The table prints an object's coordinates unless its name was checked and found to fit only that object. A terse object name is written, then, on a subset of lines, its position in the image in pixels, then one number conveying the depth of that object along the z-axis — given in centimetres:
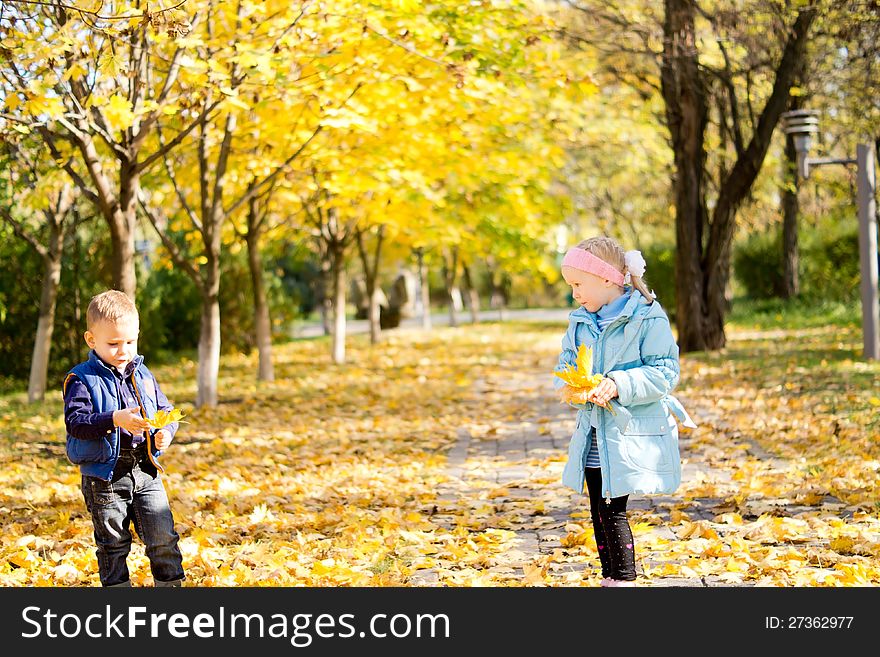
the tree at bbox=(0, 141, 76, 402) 1238
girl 445
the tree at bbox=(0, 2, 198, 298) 709
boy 431
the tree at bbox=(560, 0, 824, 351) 1515
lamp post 1366
